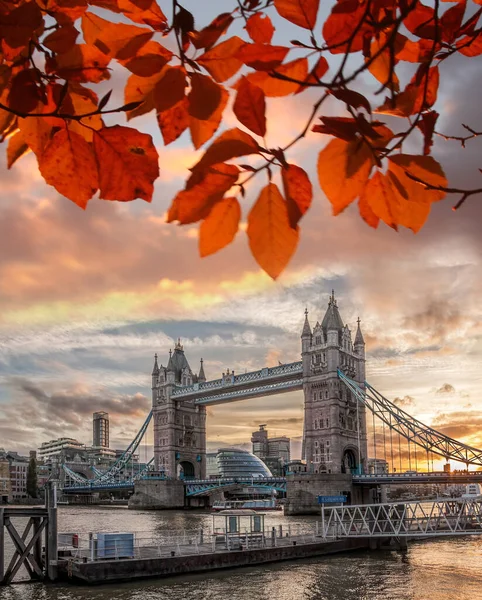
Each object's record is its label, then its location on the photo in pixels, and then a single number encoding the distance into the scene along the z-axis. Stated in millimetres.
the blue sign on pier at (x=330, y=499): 38269
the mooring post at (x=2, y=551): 20448
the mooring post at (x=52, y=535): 21016
